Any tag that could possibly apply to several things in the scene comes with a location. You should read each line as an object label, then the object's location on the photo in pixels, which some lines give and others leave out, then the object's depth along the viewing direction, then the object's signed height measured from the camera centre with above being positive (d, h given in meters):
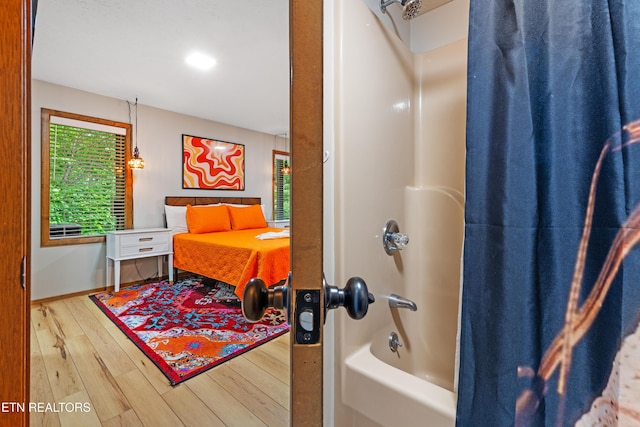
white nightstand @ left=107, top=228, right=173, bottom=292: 2.94 -0.31
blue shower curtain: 0.61 -0.01
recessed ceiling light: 2.33 +1.44
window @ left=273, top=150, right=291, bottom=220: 4.89 +0.60
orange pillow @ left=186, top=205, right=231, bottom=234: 3.51 -0.02
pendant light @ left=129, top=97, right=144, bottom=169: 3.16 +0.70
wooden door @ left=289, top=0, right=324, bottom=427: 0.39 +0.06
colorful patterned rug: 1.78 -0.91
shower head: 1.04 +0.84
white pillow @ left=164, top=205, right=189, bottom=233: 3.51 +0.00
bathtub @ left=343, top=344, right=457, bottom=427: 0.75 -0.54
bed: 2.49 -0.26
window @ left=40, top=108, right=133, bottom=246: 2.75 +0.46
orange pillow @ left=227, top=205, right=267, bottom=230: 3.89 +0.01
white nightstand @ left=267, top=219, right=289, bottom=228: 4.57 -0.12
